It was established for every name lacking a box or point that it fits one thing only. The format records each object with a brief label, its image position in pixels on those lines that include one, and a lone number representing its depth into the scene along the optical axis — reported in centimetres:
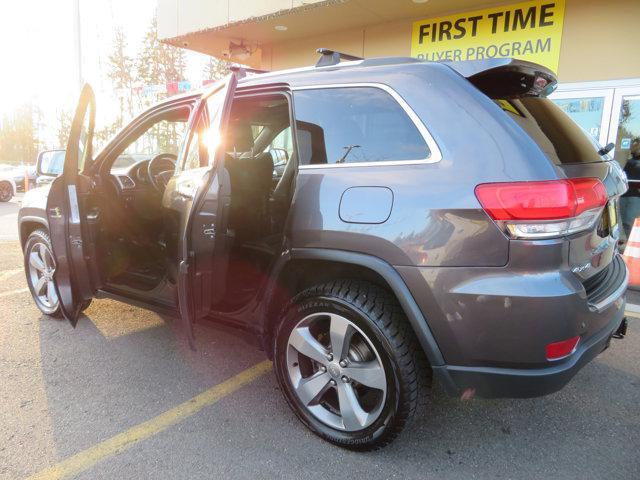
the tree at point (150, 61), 2584
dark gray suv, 177
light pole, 1210
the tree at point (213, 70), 2353
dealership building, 651
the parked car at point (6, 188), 1445
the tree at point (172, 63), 2592
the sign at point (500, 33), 689
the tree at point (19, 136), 5122
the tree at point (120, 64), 2584
